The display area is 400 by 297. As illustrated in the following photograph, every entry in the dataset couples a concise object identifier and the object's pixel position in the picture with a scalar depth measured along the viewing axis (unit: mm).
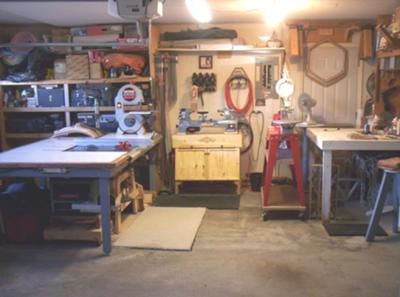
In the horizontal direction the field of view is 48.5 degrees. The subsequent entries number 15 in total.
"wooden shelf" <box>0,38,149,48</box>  4789
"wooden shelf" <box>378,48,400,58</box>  4652
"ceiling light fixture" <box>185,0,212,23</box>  4073
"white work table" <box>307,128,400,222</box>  4172
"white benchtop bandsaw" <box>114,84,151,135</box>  5184
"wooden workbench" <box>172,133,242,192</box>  5469
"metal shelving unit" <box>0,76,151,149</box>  5434
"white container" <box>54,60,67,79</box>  5555
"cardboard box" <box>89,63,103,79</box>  5441
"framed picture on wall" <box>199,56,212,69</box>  5859
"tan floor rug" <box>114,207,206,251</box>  3932
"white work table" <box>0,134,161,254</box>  3553
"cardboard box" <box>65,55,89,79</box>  5465
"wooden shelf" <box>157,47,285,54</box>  5648
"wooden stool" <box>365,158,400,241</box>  3743
